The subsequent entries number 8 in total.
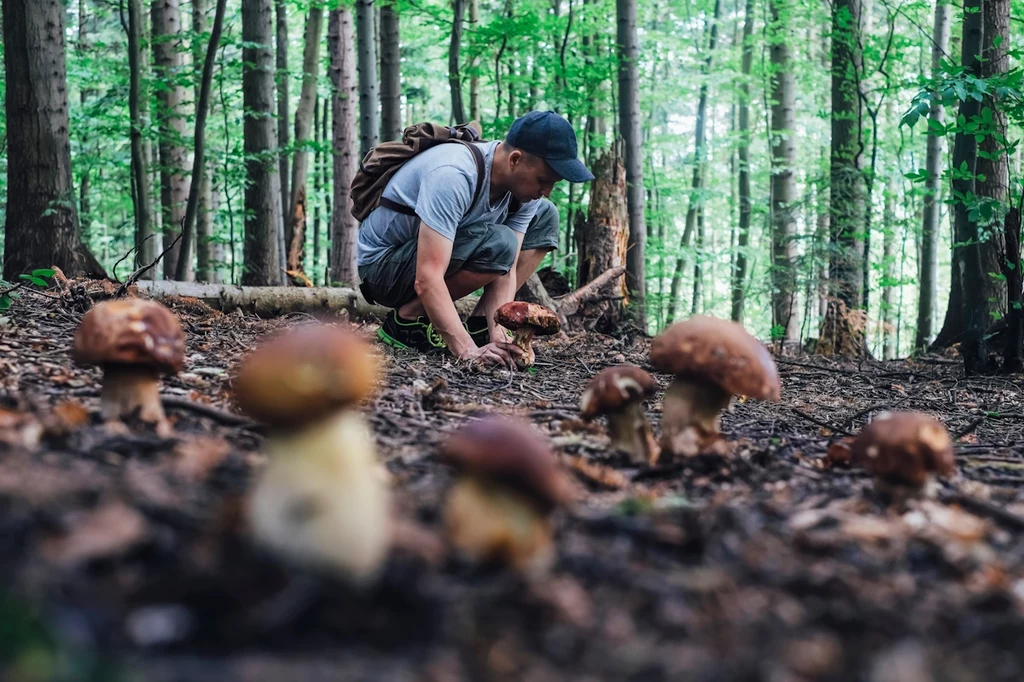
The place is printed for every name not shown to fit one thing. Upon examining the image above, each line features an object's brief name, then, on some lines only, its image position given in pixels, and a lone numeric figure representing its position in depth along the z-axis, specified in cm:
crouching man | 534
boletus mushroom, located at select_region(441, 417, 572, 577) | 154
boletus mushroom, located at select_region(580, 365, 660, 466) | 292
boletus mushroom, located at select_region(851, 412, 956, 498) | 233
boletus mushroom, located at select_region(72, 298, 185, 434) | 246
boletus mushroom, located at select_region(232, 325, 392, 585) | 142
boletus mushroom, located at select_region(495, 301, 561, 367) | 549
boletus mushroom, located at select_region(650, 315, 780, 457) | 274
